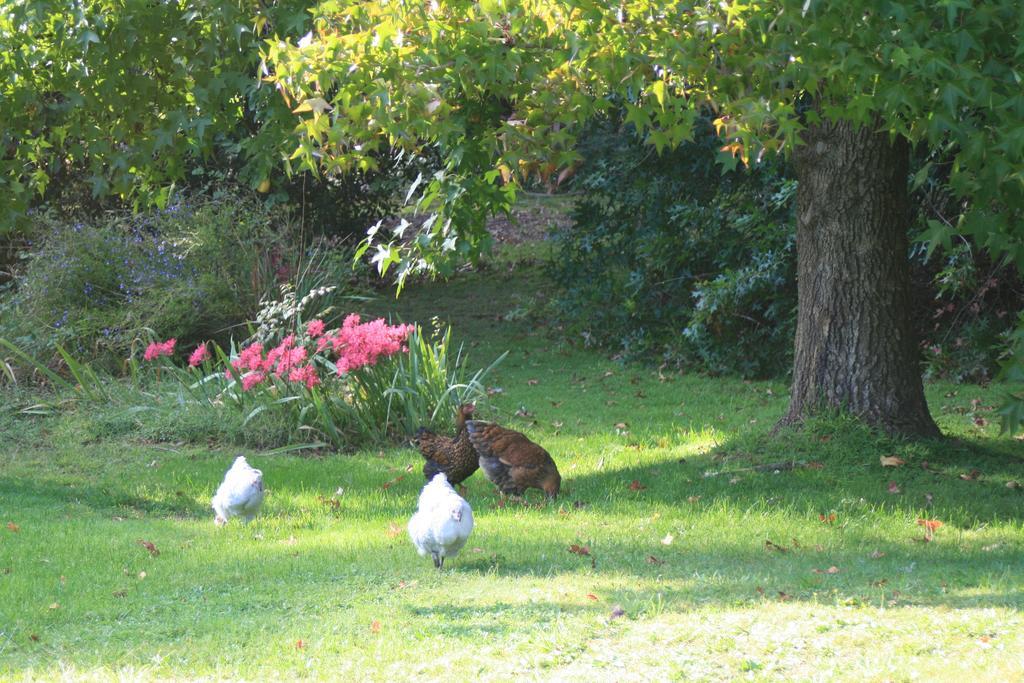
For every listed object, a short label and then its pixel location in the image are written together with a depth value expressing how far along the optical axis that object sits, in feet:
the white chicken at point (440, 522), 43.14
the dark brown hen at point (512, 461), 58.13
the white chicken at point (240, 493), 53.62
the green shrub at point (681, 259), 95.45
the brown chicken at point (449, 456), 60.29
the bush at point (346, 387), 75.31
